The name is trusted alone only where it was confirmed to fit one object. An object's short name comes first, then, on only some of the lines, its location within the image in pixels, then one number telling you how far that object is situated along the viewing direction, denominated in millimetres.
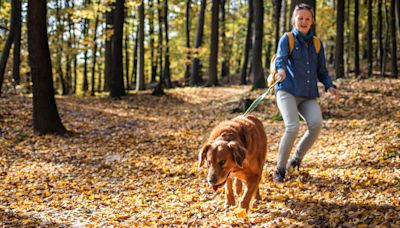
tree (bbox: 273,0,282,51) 24219
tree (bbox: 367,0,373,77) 21875
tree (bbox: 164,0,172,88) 24106
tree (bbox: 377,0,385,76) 22866
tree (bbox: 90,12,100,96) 22312
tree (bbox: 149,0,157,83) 25244
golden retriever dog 4230
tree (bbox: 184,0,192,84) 25075
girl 5652
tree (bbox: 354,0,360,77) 21344
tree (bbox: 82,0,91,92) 27344
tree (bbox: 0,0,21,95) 14906
